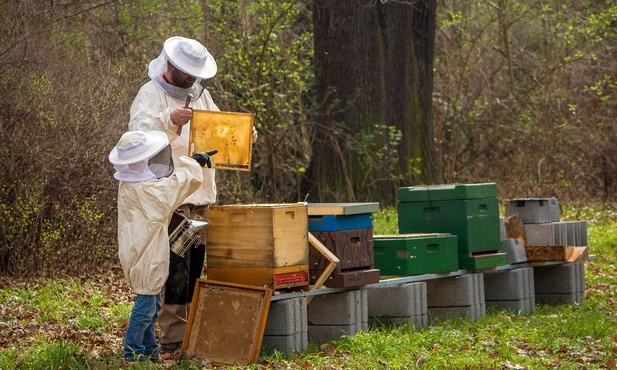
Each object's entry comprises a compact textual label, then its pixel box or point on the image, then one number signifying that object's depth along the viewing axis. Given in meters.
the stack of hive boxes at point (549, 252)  18.22
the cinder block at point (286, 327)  13.24
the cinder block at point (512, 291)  17.45
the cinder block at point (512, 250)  17.67
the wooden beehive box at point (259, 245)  12.85
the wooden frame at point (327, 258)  13.79
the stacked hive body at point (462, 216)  16.42
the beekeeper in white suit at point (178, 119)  13.10
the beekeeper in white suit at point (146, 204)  12.00
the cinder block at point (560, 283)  18.53
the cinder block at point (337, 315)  14.35
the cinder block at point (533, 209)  18.69
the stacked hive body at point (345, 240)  14.06
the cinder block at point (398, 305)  15.35
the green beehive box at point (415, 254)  15.59
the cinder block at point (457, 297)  16.47
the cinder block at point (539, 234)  18.61
